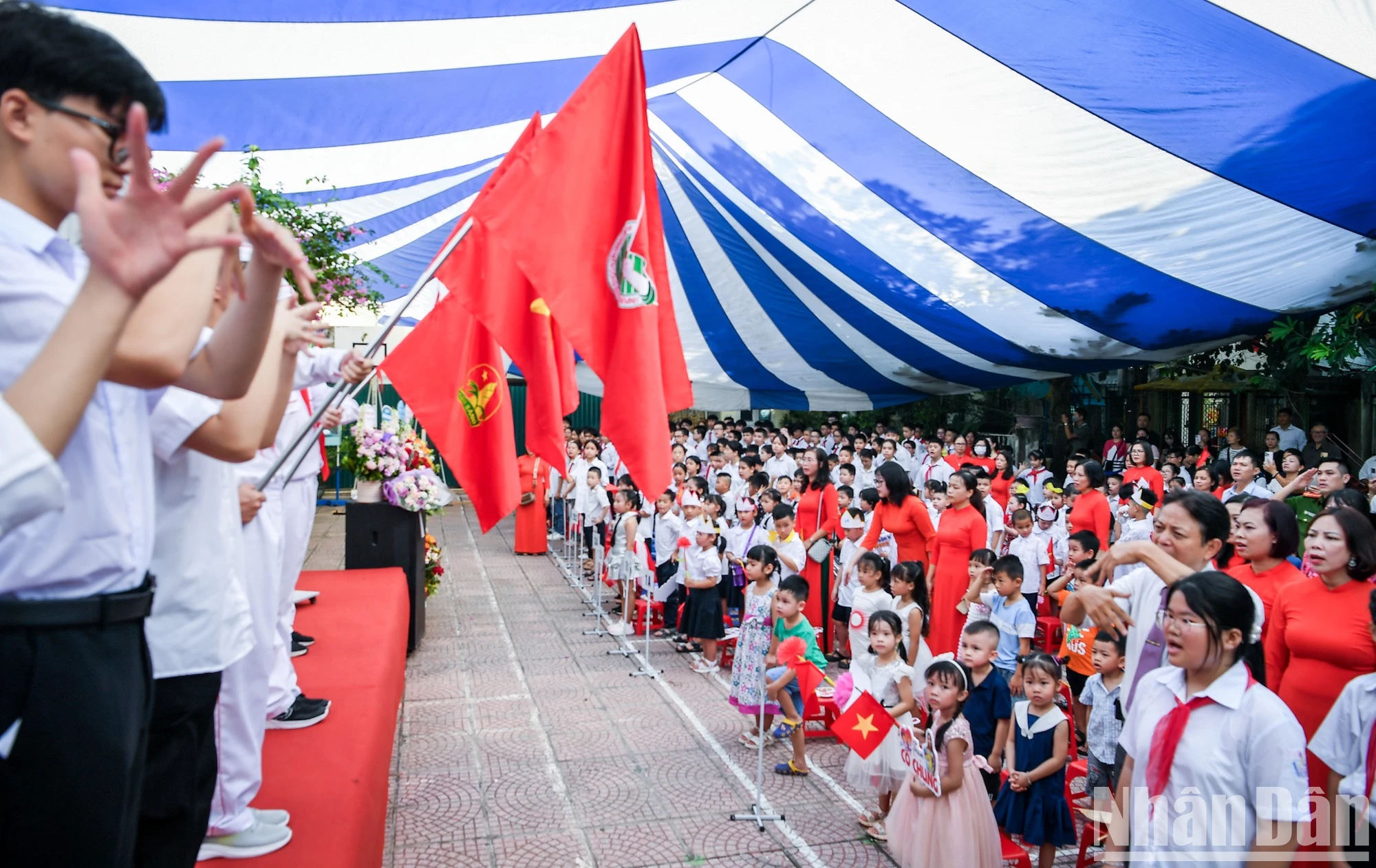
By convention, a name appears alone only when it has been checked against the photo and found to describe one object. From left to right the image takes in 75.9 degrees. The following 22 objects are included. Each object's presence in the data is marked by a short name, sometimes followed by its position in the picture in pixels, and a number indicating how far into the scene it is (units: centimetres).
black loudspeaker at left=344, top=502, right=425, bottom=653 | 616
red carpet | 232
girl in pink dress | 315
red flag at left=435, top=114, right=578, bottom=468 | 307
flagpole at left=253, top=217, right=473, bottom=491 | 238
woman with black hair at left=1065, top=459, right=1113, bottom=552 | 612
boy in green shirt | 444
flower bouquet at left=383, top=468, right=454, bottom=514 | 598
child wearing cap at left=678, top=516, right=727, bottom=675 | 629
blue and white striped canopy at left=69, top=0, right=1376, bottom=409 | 423
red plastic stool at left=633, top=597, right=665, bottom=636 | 741
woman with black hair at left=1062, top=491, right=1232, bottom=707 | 275
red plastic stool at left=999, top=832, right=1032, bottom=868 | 341
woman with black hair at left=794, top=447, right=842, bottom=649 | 654
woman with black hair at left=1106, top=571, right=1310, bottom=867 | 202
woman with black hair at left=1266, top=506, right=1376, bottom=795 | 296
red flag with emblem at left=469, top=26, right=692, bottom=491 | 288
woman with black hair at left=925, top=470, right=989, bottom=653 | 536
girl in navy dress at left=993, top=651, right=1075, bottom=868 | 337
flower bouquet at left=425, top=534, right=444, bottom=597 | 708
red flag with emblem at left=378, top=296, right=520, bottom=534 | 329
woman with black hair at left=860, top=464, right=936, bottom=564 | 583
